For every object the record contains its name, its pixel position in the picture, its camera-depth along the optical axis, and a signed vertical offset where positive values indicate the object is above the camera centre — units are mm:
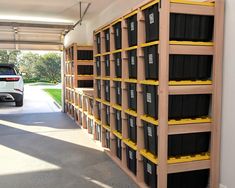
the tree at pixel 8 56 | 23596 +1993
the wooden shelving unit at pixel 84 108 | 4575 -823
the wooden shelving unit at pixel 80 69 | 5717 +116
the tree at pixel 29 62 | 26289 +1440
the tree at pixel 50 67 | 25101 +747
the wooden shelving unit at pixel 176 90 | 2083 -177
